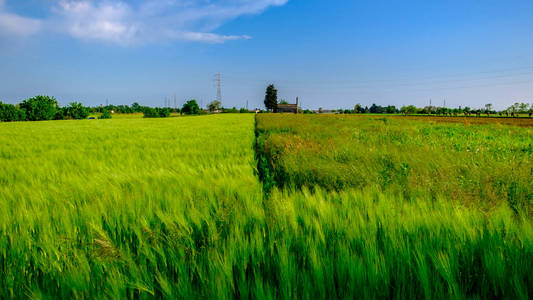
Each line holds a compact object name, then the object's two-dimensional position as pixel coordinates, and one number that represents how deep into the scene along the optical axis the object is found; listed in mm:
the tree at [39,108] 52756
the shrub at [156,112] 85812
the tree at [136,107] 154425
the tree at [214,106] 122812
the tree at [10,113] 46281
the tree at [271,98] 116862
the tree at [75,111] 64062
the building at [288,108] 105175
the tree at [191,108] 103562
